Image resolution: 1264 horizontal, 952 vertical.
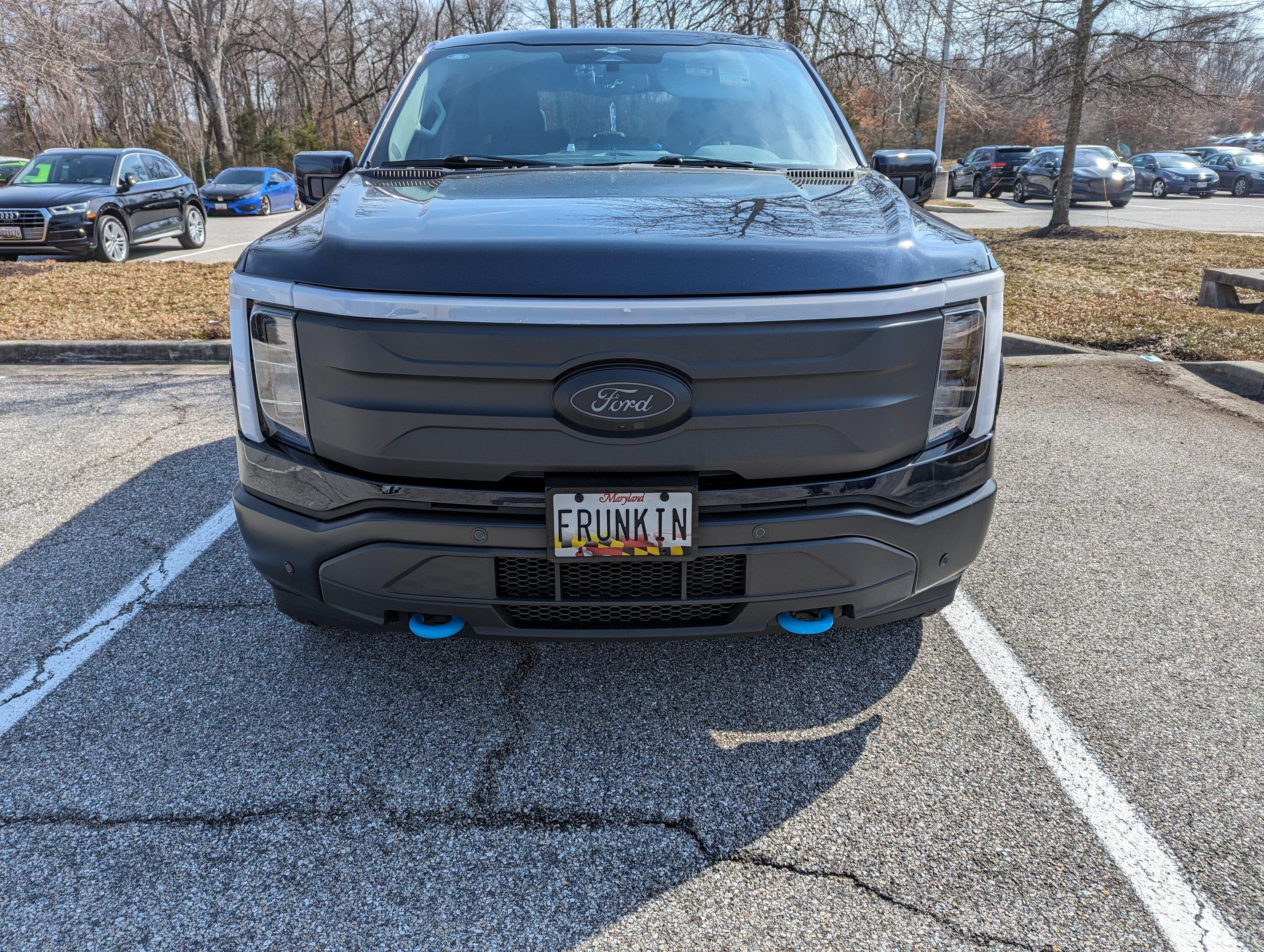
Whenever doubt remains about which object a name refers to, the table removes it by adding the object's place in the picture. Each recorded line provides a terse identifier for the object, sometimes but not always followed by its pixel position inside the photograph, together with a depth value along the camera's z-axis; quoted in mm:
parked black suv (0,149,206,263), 11758
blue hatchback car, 21797
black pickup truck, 1939
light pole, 11961
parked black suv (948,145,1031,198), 26766
